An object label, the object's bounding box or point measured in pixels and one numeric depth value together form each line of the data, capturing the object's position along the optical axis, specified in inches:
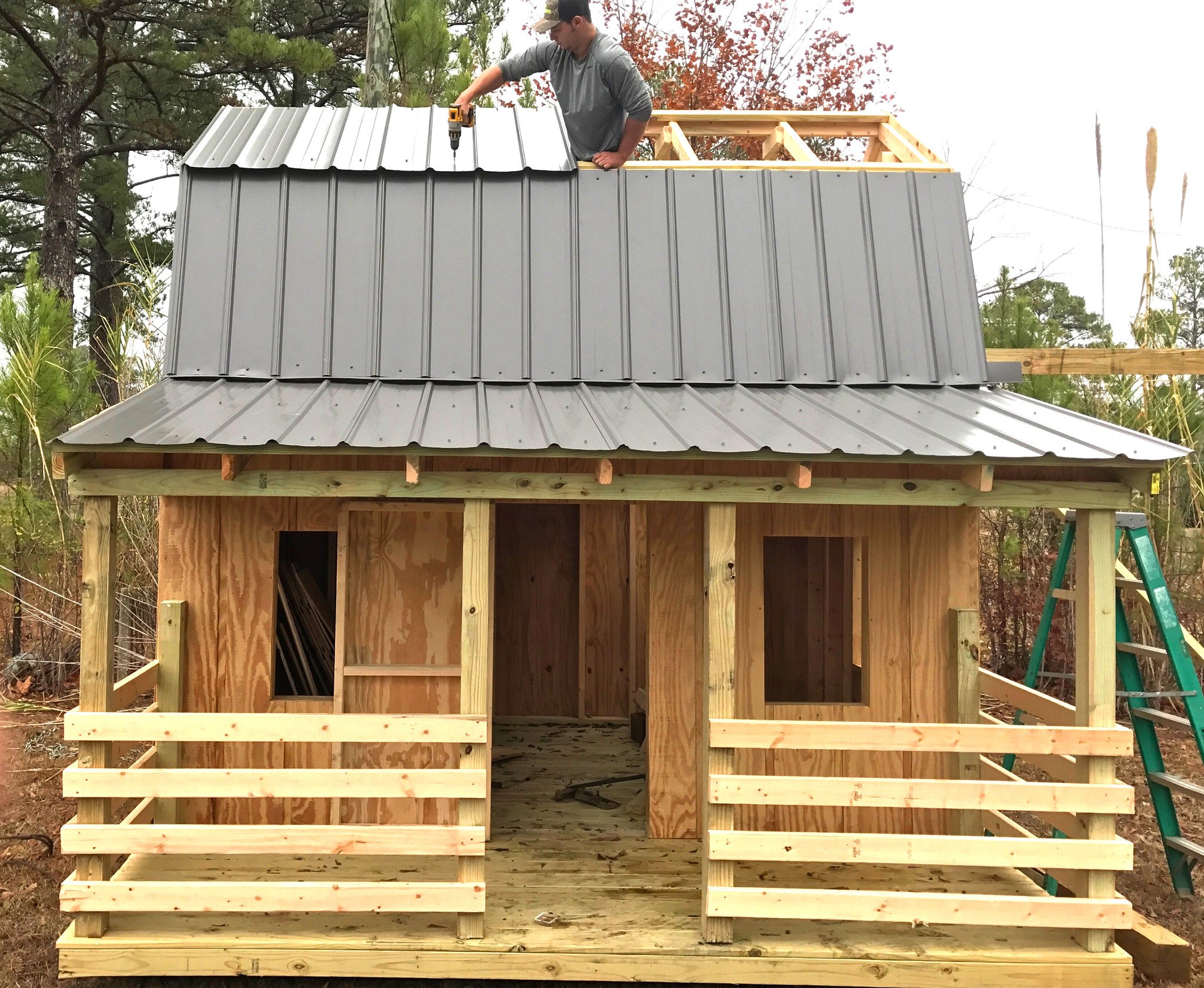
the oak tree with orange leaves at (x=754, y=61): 709.9
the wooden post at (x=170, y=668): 230.2
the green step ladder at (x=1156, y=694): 239.5
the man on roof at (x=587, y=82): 264.2
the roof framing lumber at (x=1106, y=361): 279.0
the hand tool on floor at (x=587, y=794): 284.4
